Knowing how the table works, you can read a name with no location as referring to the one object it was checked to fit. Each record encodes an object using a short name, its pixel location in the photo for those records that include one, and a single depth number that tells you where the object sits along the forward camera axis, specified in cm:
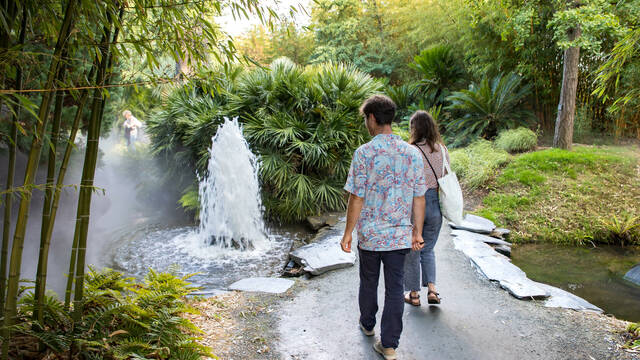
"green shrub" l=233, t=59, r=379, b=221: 683
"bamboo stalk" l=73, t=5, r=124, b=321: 213
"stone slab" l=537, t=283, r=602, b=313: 355
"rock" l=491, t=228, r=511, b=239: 606
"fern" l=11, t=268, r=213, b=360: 218
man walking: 248
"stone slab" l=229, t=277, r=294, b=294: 393
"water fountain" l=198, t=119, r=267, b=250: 599
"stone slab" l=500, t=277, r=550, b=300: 367
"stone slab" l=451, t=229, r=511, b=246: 556
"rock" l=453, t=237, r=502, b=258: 487
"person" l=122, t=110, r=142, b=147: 1214
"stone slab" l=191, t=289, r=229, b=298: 384
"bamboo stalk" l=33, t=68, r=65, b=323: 210
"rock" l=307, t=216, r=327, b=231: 645
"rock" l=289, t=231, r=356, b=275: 443
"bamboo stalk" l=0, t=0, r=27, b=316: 203
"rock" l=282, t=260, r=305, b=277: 453
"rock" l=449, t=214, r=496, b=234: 598
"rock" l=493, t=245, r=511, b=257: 548
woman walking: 324
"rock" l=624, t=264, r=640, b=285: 476
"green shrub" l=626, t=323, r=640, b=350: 283
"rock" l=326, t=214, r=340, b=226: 637
